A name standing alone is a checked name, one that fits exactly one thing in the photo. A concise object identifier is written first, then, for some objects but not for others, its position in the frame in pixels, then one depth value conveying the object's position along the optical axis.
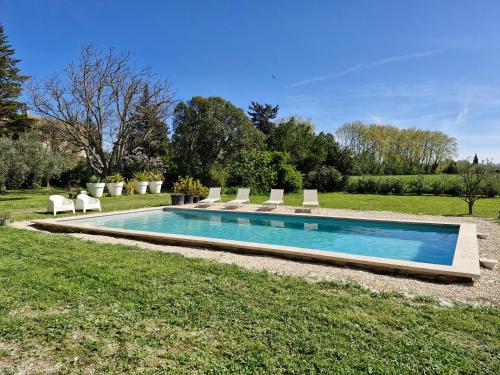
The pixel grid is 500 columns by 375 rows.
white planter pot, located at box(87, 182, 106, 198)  15.49
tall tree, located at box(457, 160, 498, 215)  11.61
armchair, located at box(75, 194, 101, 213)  11.46
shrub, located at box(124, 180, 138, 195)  17.41
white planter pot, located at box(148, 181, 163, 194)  18.48
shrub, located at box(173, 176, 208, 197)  15.57
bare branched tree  18.22
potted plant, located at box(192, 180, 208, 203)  15.32
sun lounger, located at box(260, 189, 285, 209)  13.21
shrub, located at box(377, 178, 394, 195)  20.72
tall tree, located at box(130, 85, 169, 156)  20.02
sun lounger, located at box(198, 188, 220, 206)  14.08
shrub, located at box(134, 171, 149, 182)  18.36
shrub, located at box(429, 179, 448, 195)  19.42
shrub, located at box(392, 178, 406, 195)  20.23
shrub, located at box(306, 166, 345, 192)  22.59
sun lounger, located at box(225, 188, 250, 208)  13.66
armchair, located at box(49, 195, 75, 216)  10.76
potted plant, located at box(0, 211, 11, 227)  8.77
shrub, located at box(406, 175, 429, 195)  19.89
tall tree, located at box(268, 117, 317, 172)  26.28
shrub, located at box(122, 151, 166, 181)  20.53
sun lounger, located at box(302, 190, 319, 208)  12.60
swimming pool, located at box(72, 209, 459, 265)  7.74
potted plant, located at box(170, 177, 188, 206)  14.18
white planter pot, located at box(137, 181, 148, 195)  17.88
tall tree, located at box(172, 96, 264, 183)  22.30
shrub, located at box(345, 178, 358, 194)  22.00
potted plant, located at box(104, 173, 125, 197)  16.73
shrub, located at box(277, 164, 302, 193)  19.83
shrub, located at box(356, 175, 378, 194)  21.23
